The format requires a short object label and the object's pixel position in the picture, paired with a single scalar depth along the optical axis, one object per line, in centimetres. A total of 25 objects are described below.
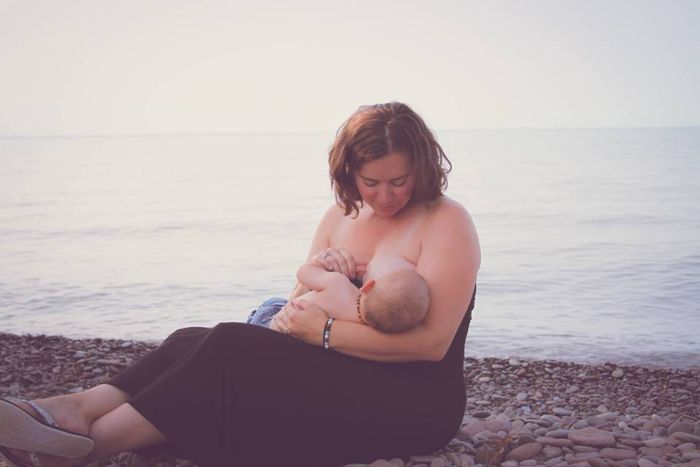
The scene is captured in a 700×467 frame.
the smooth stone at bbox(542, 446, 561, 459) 383
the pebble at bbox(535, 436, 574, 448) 396
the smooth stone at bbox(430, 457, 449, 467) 353
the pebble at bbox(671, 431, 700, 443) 414
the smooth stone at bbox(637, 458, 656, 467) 362
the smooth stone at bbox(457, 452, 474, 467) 362
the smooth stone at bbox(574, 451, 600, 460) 376
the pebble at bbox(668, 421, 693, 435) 442
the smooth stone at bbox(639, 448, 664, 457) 388
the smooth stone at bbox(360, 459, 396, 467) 347
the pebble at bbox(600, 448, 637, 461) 380
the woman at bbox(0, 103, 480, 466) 332
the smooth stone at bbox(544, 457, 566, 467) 367
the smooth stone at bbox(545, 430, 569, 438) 412
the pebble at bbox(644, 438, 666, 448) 400
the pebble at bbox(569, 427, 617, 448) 397
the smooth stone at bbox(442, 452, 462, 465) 363
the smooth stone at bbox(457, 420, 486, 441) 402
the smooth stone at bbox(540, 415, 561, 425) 482
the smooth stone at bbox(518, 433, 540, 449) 397
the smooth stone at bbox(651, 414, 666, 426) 466
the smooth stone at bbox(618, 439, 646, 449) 398
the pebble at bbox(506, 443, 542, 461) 380
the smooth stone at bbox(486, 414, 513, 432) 429
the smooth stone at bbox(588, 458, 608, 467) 365
